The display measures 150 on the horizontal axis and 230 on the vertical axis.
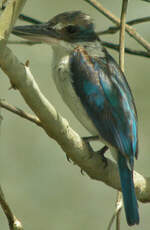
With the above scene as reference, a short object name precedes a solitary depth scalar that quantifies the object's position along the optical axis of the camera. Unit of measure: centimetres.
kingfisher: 764
